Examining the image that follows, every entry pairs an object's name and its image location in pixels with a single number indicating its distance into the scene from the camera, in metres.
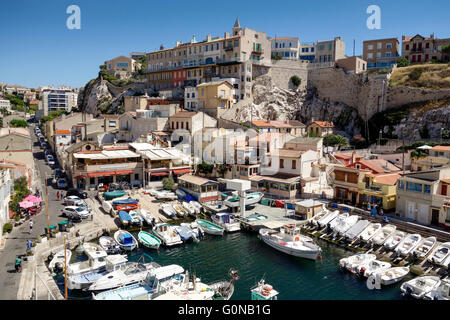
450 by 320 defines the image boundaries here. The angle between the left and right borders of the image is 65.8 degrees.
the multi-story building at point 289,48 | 71.12
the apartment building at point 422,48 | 58.22
